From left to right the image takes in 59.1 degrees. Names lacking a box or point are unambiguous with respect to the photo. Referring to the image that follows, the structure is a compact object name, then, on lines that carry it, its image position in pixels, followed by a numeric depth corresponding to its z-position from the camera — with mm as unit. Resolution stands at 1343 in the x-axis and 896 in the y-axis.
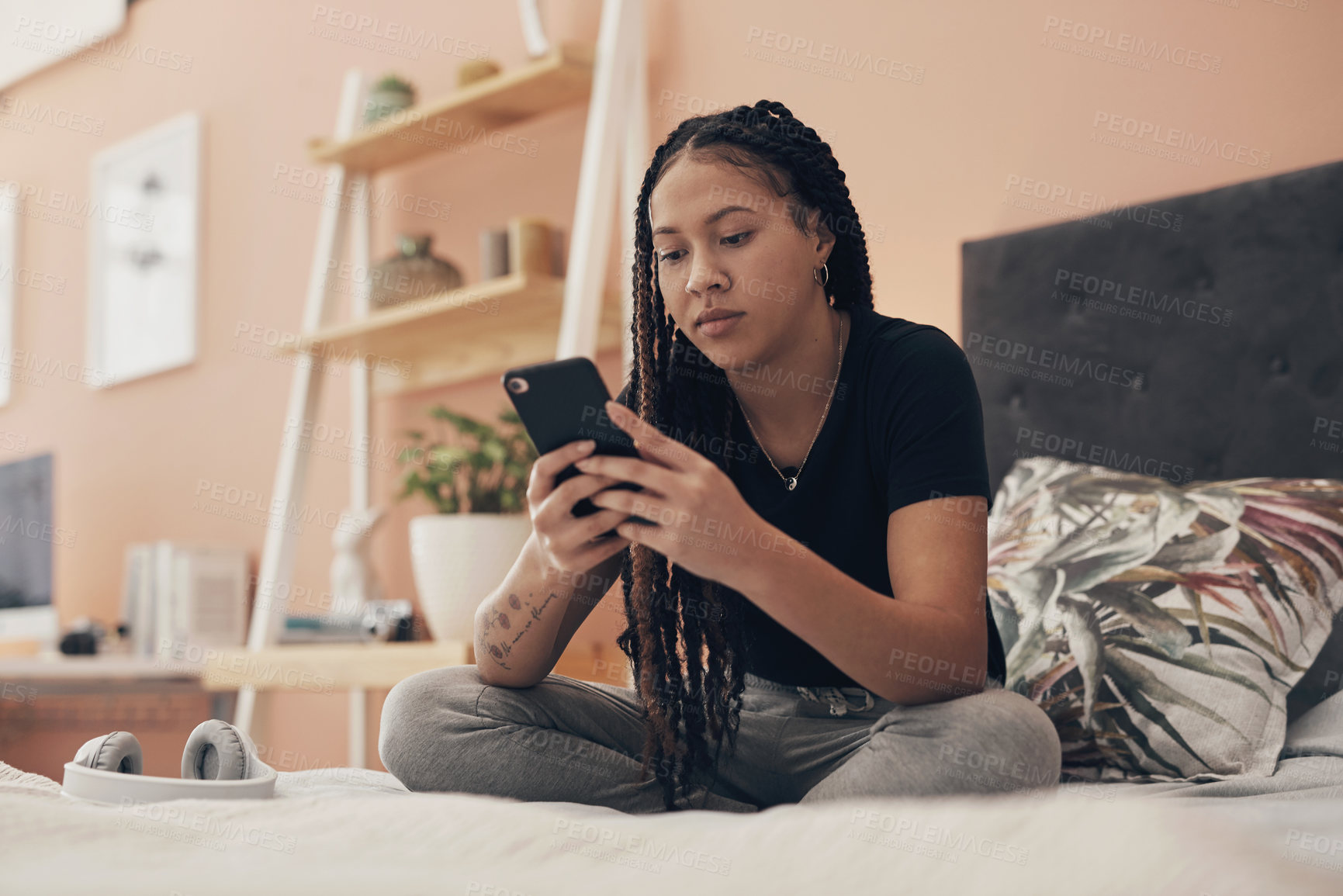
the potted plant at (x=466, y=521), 2012
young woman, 923
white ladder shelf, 1999
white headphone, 908
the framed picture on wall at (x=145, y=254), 3252
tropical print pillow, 1193
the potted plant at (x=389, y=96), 2523
